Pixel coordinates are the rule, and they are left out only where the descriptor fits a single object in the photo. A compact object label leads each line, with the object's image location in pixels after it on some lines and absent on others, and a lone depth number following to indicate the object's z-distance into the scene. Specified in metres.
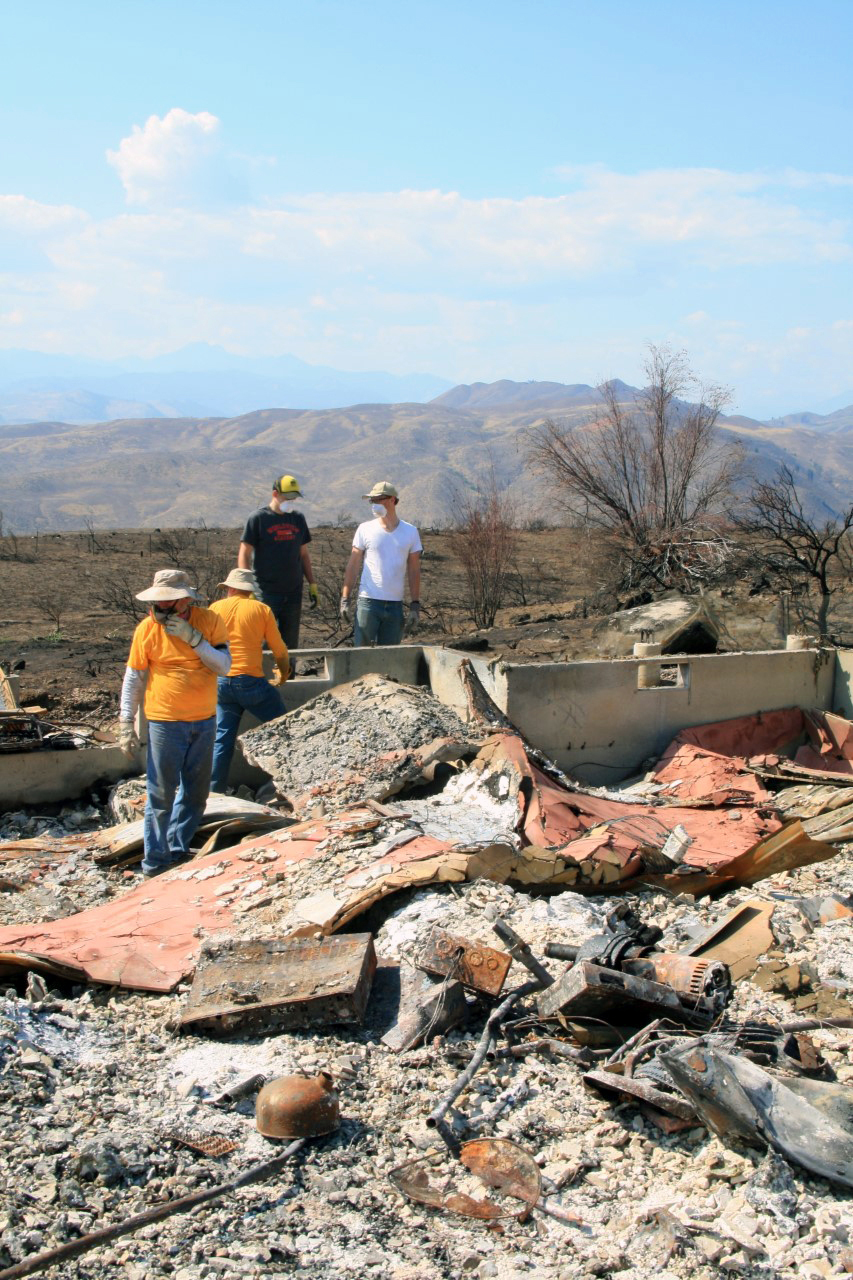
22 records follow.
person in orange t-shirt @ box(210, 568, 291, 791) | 7.31
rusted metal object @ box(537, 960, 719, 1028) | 4.23
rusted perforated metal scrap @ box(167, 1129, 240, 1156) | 3.62
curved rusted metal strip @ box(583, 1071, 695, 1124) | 3.85
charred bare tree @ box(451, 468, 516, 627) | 18.19
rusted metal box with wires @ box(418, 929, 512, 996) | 4.50
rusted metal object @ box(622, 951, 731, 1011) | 4.34
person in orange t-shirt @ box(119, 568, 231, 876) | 6.22
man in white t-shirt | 8.53
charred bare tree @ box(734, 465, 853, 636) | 15.20
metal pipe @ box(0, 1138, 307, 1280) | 3.03
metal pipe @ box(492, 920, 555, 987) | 4.53
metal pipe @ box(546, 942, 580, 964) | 4.72
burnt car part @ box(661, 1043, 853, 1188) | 3.53
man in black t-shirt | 8.30
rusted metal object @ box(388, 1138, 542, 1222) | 3.49
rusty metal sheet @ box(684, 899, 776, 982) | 5.02
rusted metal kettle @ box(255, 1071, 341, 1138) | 3.67
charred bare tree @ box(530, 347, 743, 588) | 17.97
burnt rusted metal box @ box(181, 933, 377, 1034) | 4.35
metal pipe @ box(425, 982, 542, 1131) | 3.83
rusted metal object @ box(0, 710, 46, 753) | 7.84
